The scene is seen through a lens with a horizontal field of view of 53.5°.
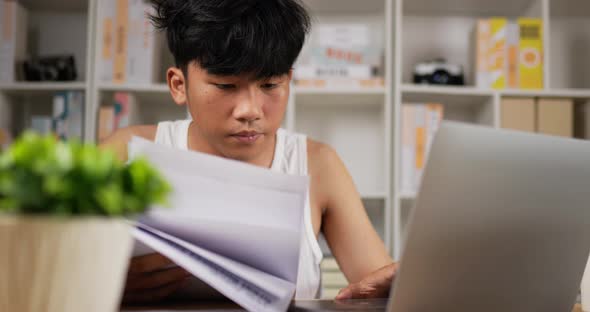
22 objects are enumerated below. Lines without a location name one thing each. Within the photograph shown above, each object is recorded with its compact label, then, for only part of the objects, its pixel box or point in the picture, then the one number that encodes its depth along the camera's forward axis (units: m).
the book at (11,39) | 2.31
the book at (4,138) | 2.31
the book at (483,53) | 2.34
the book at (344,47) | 2.35
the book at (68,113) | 2.29
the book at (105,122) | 2.25
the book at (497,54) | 2.32
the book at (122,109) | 2.27
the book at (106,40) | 2.29
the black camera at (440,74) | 2.40
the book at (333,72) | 2.33
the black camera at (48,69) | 2.35
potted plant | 0.30
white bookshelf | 2.49
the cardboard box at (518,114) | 2.29
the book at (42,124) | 2.30
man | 0.96
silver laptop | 0.51
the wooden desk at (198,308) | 0.64
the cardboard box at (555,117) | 2.28
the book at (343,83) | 2.31
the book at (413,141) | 2.26
